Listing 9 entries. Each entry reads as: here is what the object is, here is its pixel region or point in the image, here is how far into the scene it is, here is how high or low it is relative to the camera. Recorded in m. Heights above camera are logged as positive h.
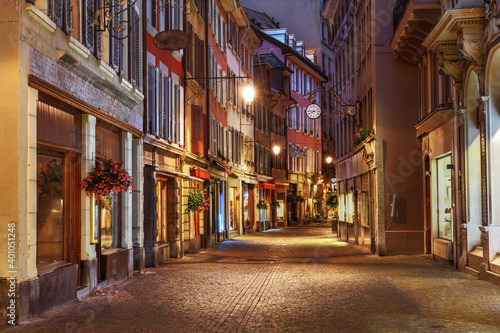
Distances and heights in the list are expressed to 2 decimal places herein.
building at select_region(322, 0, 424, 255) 22.67 +1.82
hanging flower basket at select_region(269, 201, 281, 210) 50.84 +0.07
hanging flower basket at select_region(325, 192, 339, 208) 39.73 +0.18
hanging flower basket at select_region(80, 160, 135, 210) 12.63 +0.49
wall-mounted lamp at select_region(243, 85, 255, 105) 24.90 +4.00
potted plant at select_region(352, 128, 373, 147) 24.34 +2.48
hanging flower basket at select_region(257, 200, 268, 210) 45.25 +0.07
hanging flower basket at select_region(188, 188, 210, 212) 23.78 +0.20
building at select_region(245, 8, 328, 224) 54.69 +6.71
